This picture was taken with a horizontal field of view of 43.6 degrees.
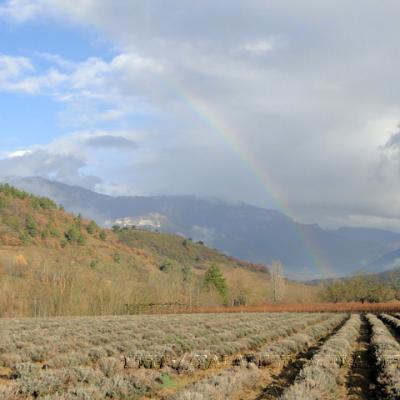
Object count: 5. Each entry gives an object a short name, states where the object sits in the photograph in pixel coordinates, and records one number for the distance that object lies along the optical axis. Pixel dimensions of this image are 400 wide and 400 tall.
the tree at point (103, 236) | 182.30
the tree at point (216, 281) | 117.38
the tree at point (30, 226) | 147.88
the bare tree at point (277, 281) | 128.02
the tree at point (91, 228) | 181.57
